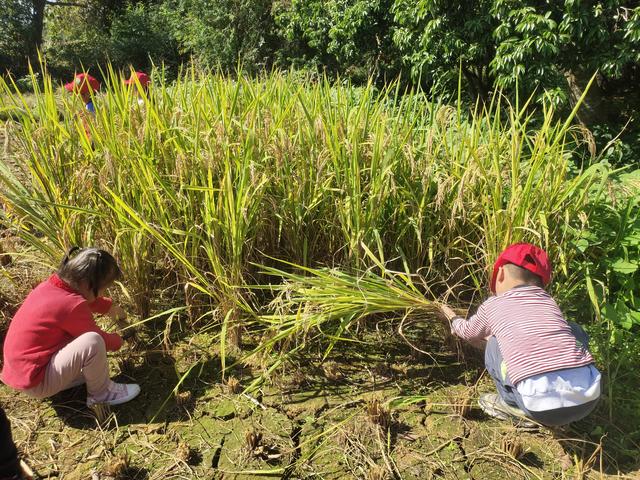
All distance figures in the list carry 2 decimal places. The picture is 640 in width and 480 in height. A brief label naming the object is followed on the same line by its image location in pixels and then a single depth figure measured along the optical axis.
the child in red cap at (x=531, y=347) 1.57
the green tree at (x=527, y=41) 3.92
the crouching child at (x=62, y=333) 1.76
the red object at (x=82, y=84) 2.56
